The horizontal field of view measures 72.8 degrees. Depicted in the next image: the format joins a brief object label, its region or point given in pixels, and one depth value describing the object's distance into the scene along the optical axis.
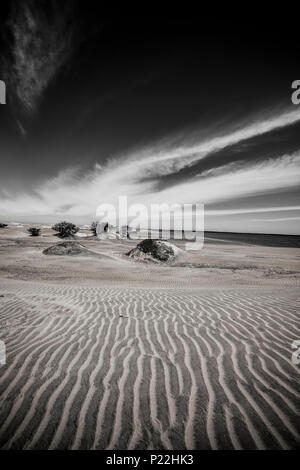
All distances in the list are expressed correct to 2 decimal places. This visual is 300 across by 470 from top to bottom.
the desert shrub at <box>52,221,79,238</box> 34.59
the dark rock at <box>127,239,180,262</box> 17.12
